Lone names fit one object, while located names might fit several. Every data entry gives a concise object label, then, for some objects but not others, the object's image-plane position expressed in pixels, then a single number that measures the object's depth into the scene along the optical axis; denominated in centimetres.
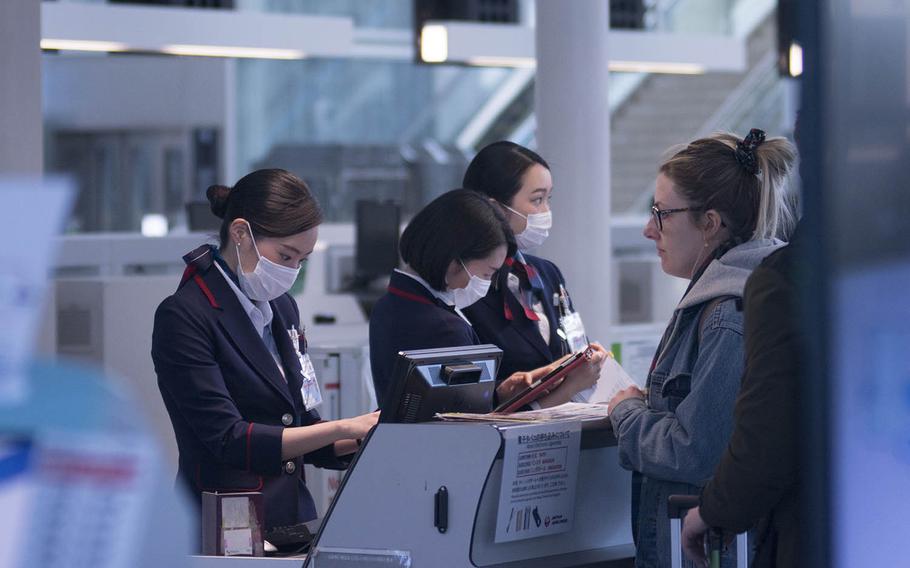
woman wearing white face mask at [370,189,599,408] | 581
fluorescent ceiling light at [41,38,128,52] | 1162
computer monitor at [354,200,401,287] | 1357
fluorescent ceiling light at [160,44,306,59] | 1230
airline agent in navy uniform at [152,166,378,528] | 512
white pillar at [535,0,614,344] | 1009
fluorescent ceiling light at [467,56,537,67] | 1370
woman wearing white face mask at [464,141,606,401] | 655
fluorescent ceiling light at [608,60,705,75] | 1479
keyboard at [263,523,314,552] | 511
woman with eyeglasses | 434
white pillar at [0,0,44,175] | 839
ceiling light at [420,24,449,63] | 1310
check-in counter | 450
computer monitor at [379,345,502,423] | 478
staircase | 2792
